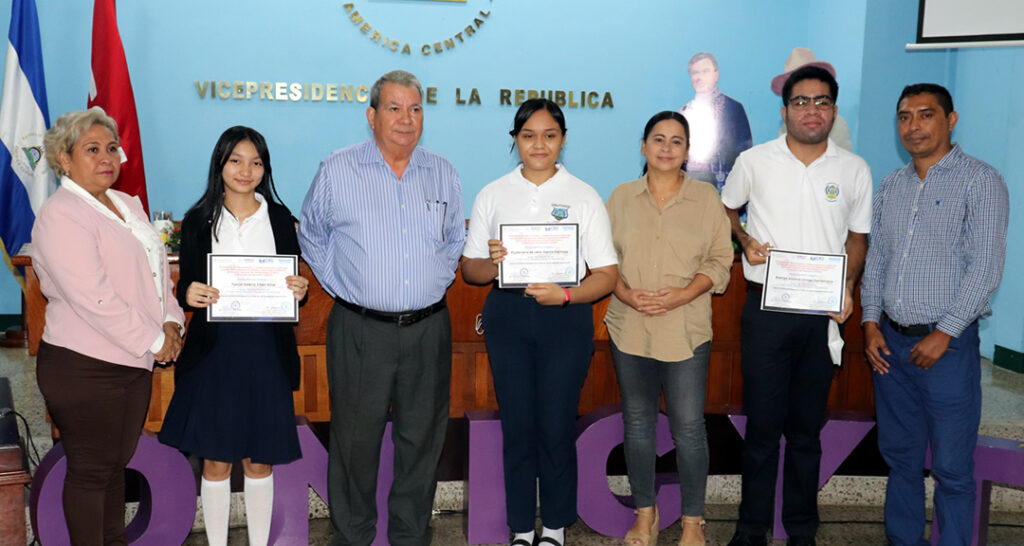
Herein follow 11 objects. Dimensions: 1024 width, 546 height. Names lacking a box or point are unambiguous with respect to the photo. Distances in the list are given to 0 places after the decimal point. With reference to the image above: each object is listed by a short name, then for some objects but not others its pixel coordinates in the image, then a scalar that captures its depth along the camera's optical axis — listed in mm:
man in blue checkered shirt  2588
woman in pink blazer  2178
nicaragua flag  4793
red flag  4844
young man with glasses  2742
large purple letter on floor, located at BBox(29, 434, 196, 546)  2707
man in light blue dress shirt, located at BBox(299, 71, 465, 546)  2570
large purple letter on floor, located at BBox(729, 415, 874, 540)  3168
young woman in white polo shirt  2607
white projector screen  3988
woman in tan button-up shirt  2693
